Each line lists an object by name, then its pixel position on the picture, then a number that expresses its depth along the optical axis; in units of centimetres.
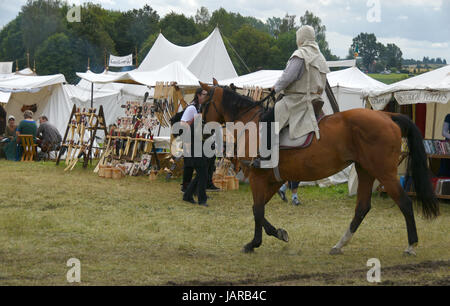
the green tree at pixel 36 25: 6388
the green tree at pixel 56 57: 5512
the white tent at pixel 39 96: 1997
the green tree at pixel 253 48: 6650
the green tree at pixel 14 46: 6625
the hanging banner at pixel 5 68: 3356
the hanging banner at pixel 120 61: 3141
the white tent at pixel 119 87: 1469
